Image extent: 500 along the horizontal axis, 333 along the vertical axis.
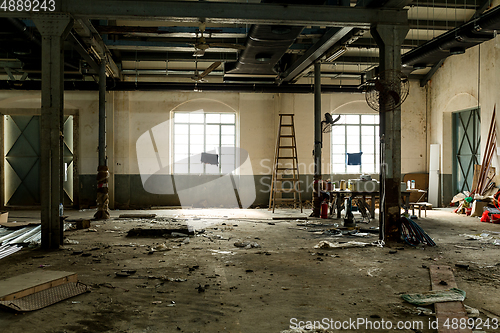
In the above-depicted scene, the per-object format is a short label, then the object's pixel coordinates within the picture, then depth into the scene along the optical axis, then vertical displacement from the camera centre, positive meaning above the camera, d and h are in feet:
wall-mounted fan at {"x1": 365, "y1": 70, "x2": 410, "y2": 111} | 18.58 +4.02
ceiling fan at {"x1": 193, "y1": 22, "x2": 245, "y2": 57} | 22.24 +7.67
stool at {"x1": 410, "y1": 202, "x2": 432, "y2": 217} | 29.38 -3.12
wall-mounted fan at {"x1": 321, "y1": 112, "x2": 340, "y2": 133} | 37.88 +4.29
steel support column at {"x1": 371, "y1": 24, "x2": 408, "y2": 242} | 19.27 +1.11
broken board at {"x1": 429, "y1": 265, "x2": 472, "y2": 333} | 9.16 -3.82
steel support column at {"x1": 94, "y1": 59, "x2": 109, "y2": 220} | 29.27 -0.02
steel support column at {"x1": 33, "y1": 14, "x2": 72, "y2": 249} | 17.97 +2.18
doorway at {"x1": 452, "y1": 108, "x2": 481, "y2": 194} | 36.76 +2.32
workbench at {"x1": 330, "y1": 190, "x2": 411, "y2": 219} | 27.26 -1.97
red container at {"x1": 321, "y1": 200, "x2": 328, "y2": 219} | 29.35 -3.32
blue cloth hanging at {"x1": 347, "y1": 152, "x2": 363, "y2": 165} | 36.04 +0.97
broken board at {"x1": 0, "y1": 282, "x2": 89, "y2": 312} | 9.97 -3.70
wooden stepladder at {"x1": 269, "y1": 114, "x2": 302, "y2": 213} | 38.55 +0.64
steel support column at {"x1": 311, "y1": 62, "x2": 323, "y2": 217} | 30.25 +2.07
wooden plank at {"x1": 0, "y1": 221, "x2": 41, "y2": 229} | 23.80 -3.69
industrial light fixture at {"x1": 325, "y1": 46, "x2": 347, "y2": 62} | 24.64 +7.88
